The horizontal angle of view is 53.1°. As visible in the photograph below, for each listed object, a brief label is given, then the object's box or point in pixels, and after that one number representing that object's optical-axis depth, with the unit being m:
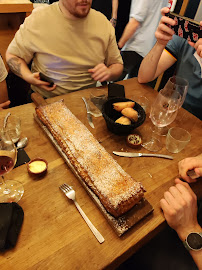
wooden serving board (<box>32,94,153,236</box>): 0.74
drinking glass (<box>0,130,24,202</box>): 0.80
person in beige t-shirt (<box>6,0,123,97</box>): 1.49
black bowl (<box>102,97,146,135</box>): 1.08
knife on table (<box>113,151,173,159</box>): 1.03
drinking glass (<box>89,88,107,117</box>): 1.29
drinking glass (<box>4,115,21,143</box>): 1.03
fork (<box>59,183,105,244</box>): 0.72
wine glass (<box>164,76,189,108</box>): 1.22
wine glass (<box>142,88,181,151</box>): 1.15
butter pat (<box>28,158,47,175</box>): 0.88
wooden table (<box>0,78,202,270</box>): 0.66
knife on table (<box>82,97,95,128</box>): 1.20
